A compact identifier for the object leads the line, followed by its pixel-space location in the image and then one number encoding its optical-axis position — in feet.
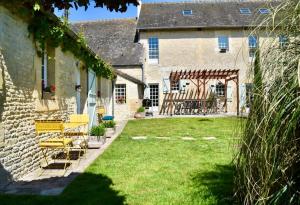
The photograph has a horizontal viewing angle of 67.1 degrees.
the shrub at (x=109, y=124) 27.15
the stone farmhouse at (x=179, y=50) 50.86
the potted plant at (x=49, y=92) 16.02
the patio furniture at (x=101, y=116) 29.26
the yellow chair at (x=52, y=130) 13.14
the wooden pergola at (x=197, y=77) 45.22
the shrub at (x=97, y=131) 20.76
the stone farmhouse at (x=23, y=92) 11.44
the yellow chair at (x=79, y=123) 16.22
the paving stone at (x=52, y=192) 10.12
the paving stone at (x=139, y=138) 22.95
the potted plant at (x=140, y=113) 43.36
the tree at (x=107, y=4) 6.42
